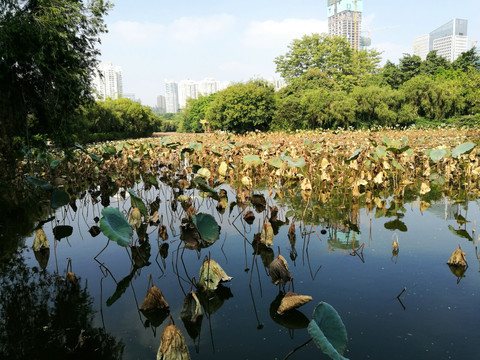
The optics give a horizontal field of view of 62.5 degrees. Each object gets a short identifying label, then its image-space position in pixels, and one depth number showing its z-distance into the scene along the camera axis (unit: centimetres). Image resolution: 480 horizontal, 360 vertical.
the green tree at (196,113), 5794
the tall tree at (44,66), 772
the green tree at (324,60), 4000
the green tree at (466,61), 3688
